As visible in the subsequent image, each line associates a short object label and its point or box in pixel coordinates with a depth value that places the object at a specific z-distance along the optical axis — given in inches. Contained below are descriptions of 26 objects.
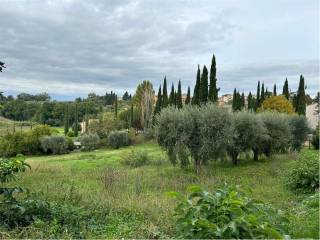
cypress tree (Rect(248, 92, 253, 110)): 1671.5
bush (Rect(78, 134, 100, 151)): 1438.9
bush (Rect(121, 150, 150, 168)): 782.2
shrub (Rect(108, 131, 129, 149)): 1432.3
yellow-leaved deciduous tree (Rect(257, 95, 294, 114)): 1304.3
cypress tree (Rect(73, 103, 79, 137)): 1909.7
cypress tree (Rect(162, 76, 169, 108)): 1678.4
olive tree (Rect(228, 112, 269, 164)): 694.0
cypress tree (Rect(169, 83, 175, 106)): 1659.1
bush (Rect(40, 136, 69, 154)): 1338.0
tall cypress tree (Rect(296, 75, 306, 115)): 1472.5
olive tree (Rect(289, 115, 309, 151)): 956.5
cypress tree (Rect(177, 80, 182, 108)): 1571.9
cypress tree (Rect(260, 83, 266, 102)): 1608.5
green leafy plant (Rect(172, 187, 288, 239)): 101.2
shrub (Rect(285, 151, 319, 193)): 346.6
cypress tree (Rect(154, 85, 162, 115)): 1721.4
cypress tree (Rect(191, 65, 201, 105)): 1293.3
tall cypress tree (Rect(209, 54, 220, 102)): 1231.3
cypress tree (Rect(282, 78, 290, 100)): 1621.1
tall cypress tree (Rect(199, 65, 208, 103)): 1252.5
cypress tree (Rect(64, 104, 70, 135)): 1911.4
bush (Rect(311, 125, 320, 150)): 1123.9
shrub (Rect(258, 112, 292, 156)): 770.7
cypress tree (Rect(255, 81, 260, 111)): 1611.0
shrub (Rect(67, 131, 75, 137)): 1804.1
